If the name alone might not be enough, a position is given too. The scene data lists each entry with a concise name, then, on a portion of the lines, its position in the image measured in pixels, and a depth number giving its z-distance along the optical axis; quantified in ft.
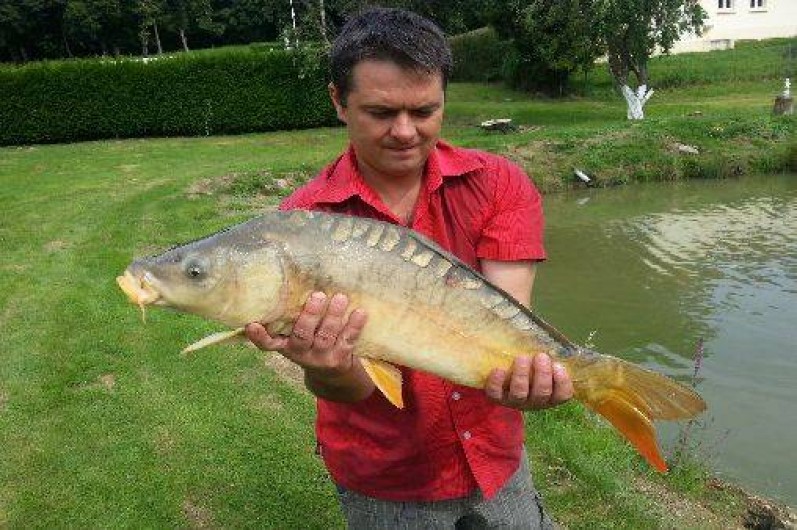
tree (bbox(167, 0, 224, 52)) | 190.19
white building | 131.95
